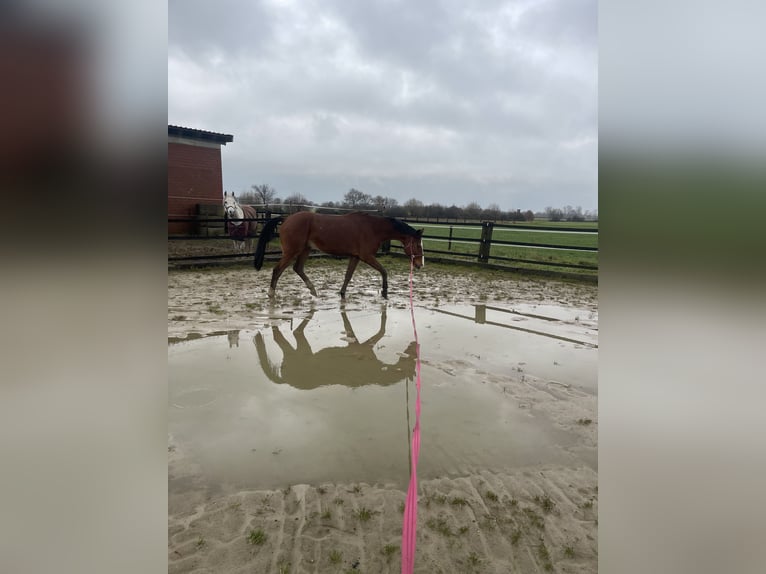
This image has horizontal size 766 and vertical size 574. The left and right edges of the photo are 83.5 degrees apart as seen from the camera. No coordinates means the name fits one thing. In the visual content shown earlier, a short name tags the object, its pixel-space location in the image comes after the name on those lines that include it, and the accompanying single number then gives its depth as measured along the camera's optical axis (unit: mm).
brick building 12891
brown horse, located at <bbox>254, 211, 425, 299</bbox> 6207
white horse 10656
